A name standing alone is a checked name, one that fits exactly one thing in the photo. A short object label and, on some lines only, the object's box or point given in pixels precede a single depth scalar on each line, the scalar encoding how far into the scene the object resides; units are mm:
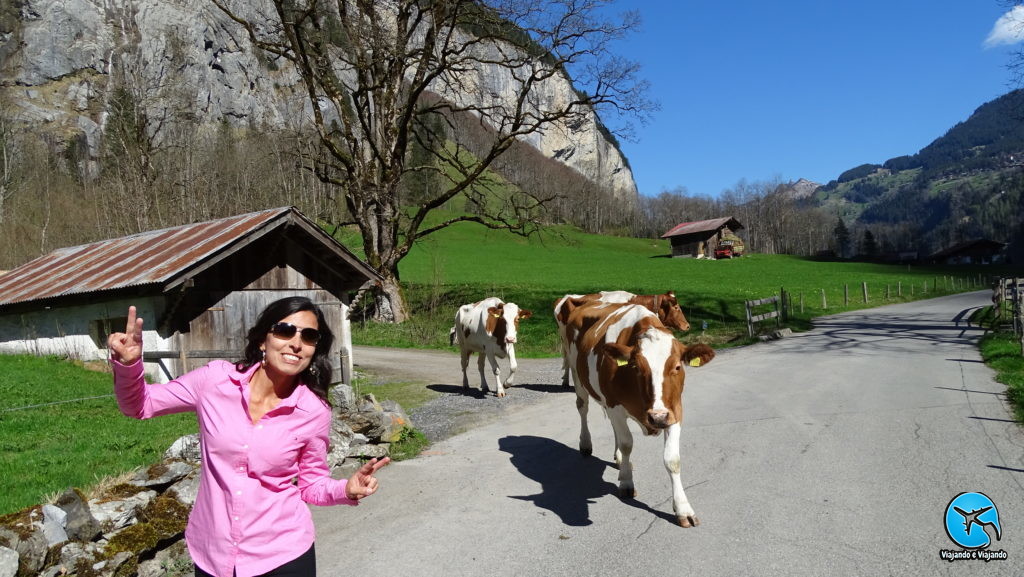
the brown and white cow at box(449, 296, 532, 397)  13344
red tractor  87875
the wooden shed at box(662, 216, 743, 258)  90000
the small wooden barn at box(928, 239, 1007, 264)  106875
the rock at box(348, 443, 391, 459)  8336
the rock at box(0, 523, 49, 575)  4375
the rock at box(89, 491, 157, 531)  5227
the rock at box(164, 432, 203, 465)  6949
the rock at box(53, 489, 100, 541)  4863
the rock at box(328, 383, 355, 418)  10180
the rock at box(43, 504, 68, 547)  4648
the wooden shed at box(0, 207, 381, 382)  13641
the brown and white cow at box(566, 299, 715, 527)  5613
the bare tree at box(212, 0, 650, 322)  23391
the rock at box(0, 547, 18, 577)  4191
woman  2873
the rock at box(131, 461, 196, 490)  5926
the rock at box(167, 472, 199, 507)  5801
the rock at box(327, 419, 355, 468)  8008
